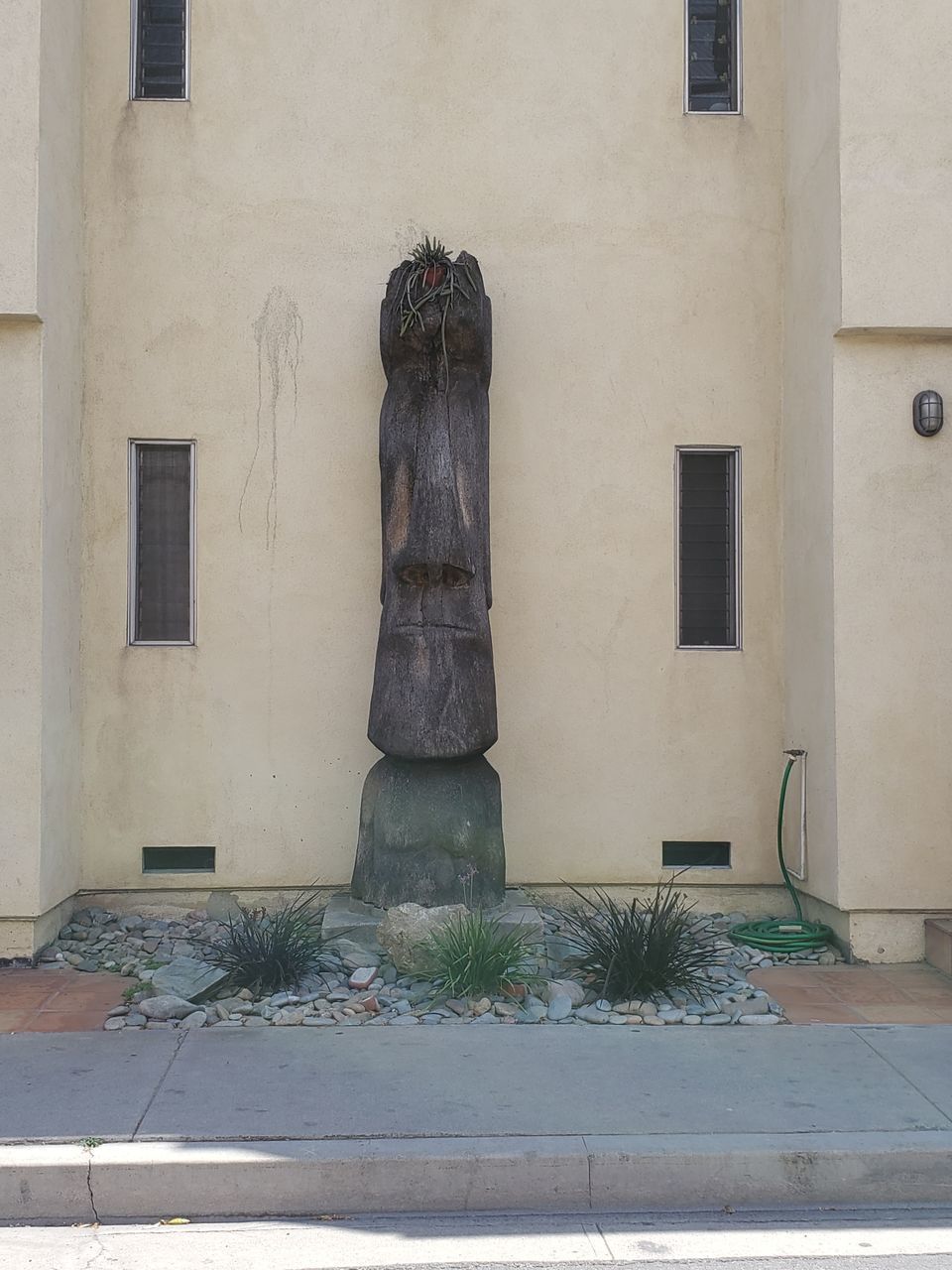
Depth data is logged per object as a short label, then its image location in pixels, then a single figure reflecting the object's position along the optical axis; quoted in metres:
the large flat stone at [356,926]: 6.30
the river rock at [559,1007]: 5.57
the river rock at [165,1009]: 5.54
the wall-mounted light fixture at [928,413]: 6.57
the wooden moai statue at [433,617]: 6.48
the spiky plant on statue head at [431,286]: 6.45
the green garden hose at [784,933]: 6.68
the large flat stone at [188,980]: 5.71
